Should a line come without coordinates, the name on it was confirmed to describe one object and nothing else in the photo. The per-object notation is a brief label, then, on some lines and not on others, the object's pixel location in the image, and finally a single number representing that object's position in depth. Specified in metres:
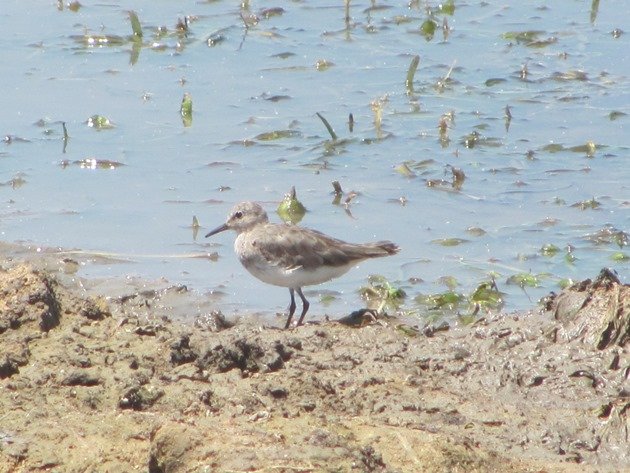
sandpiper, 9.19
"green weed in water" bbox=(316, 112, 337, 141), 11.76
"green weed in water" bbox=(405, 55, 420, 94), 12.96
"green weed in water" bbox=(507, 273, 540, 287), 9.29
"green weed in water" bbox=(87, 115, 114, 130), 12.55
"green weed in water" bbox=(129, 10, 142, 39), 14.54
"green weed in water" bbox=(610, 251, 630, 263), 9.62
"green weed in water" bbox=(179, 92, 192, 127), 12.49
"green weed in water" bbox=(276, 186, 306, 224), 10.62
